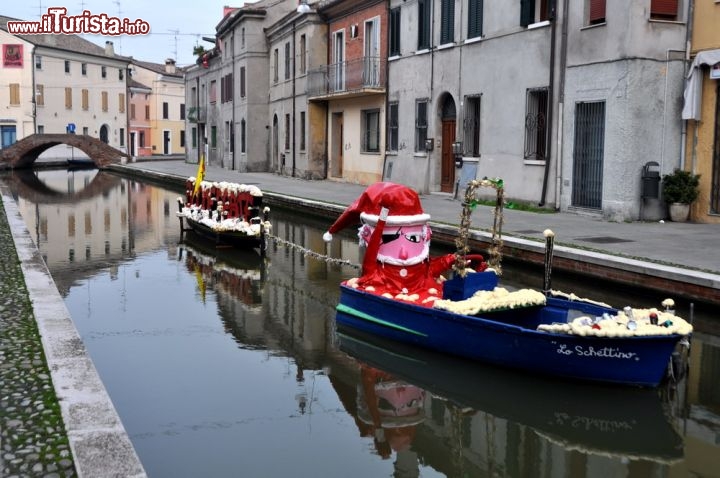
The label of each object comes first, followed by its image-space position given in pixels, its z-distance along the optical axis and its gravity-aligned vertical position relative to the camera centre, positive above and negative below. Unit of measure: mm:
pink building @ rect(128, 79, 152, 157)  79062 +2595
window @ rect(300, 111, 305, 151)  37312 +827
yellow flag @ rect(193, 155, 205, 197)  20188 -691
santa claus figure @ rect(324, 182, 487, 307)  9734 -1094
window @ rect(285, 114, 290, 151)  40031 +808
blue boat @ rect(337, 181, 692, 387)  7633 -1718
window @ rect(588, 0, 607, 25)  18812 +3104
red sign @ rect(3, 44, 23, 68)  63781 +6572
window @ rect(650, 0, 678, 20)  18125 +3041
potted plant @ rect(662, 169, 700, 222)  17859 -731
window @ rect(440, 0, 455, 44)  24984 +3783
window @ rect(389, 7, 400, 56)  28394 +3911
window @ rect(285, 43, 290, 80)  39762 +4075
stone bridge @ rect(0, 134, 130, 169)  52812 -200
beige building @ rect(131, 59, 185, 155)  82312 +4007
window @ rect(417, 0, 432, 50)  26328 +3915
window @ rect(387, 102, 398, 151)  28922 +802
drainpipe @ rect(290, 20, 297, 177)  38438 +1465
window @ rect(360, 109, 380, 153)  30938 +737
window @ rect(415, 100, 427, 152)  26891 +847
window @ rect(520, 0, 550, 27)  20936 +3441
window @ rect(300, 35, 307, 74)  36719 +4108
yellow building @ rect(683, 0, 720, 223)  17734 +968
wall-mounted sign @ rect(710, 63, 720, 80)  17250 +1668
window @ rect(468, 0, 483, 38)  23516 +3647
